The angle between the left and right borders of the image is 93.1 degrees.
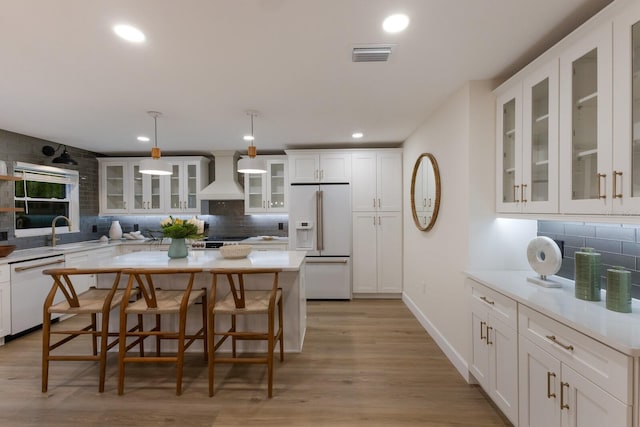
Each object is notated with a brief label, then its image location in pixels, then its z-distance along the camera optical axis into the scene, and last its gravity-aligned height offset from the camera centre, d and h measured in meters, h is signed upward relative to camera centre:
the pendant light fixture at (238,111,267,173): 3.13 +0.48
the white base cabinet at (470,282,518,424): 1.88 -0.95
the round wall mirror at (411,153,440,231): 3.24 +0.21
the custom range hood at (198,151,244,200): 5.13 +0.48
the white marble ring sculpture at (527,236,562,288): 1.97 -0.33
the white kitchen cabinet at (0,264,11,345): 3.21 -0.97
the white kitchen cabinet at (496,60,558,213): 1.89 +0.46
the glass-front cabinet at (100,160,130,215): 5.32 +0.41
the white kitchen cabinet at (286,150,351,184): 4.82 +0.69
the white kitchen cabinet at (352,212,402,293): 4.78 -0.67
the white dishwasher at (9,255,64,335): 3.34 -0.93
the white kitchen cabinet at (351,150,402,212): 4.79 +0.47
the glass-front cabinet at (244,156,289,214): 5.19 +0.32
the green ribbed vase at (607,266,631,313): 1.51 -0.41
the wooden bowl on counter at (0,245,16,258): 3.34 -0.44
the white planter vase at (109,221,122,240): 5.33 -0.37
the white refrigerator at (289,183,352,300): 4.71 -0.51
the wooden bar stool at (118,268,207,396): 2.36 -0.79
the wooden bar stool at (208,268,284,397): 2.34 -0.79
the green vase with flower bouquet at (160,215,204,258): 3.04 -0.22
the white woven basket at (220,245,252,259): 3.11 -0.43
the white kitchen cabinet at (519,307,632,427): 1.21 -0.79
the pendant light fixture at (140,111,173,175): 3.13 +0.47
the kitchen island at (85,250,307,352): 2.88 -0.72
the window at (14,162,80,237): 4.09 +0.18
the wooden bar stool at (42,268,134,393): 2.37 -0.80
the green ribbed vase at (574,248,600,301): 1.70 -0.38
